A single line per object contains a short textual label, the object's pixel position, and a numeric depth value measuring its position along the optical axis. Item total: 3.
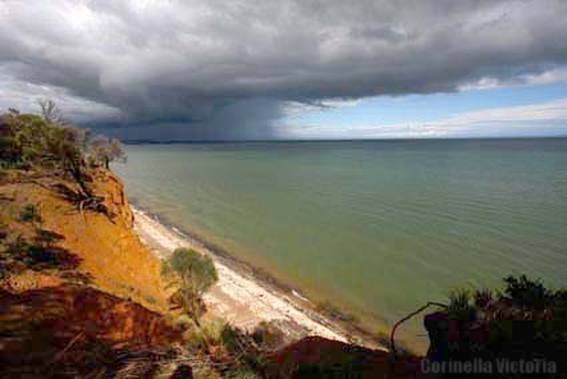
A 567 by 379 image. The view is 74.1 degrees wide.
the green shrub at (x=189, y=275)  17.52
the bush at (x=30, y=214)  19.88
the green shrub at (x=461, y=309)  4.89
